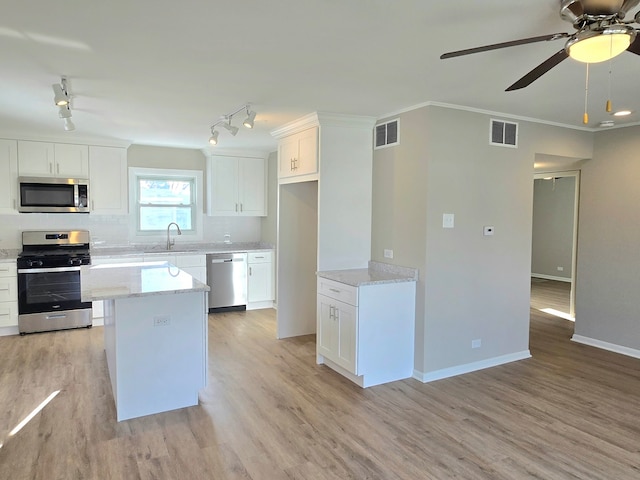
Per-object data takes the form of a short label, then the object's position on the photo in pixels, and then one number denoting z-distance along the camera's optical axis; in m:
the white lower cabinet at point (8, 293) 5.00
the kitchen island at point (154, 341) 3.02
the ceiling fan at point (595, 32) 1.73
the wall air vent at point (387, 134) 4.03
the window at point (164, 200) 6.22
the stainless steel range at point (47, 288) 5.06
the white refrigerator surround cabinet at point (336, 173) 4.20
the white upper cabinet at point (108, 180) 5.67
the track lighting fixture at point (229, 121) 3.63
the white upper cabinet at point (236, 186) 6.32
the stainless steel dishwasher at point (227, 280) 6.13
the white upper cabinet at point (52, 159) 5.28
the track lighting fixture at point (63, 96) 2.89
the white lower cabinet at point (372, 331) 3.65
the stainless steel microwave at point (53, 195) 5.28
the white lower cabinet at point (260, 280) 6.38
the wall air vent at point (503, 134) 4.04
